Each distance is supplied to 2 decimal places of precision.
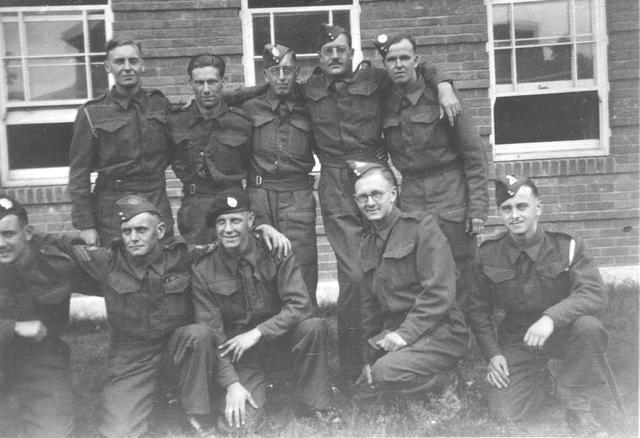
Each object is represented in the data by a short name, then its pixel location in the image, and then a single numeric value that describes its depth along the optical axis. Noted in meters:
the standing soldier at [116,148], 4.07
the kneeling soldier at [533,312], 3.43
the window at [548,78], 6.11
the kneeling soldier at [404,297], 3.46
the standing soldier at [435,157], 3.91
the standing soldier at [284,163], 4.08
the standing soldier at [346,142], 4.04
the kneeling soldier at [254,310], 3.60
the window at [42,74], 5.90
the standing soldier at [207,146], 4.07
